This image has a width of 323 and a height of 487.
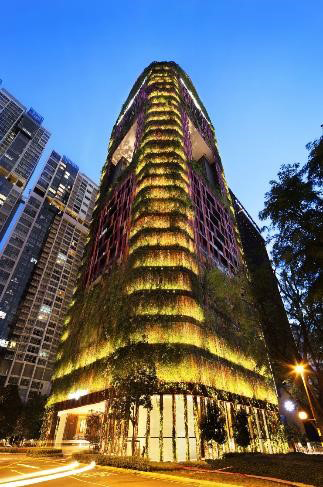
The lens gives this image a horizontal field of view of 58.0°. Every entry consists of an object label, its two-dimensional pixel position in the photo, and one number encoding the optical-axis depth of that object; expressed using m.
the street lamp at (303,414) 23.18
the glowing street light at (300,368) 17.06
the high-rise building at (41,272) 68.81
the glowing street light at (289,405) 31.12
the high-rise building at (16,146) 82.62
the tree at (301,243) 13.41
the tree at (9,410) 37.59
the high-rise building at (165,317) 18.44
